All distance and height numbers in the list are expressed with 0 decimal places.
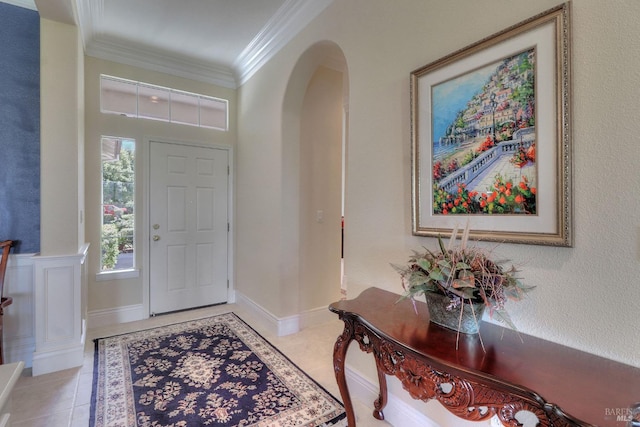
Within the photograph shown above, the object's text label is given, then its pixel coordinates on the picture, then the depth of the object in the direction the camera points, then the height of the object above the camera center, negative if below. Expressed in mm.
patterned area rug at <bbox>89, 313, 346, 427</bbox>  1812 -1202
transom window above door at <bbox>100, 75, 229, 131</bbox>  3307 +1292
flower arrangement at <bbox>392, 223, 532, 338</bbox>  1075 -244
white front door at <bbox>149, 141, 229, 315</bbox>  3496 -150
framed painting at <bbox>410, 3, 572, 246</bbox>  1123 +327
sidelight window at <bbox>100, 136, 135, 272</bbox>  3262 +97
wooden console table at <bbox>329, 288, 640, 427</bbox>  765 -476
